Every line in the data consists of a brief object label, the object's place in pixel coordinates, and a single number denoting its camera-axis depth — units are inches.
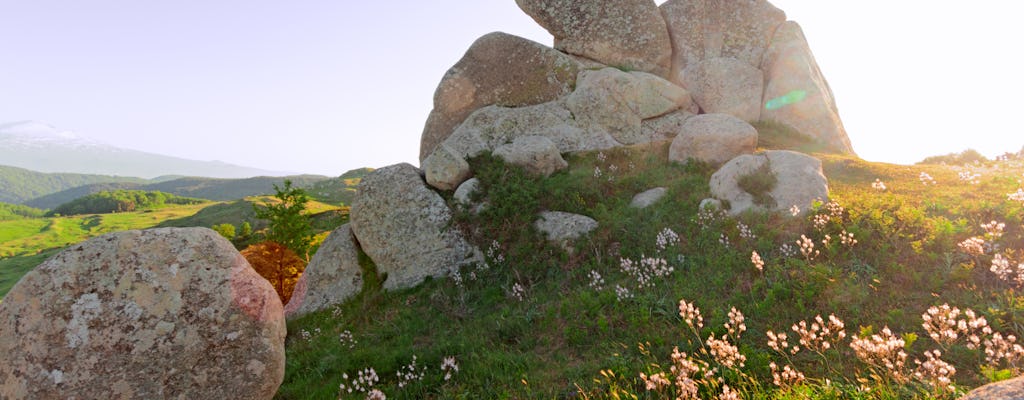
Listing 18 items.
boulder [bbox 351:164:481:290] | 615.5
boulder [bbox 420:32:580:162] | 1012.5
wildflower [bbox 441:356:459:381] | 320.5
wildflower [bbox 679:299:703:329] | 329.1
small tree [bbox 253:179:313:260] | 921.5
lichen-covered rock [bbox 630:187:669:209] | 606.9
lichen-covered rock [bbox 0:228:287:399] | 277.6
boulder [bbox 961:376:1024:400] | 149.2
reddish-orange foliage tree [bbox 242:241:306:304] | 822.5
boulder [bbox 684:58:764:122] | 1066.1
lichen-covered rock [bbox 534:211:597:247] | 561.4
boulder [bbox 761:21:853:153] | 1023.0
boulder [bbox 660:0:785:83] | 1151.6
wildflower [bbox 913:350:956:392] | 168.0
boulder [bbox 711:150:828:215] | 498.3
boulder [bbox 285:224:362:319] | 645.9
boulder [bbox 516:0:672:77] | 1119.6
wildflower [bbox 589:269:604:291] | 424.5
